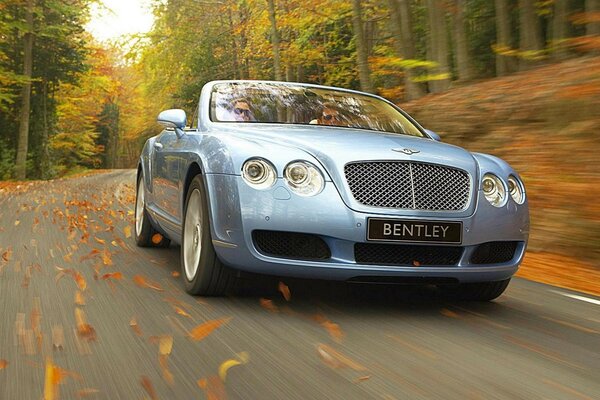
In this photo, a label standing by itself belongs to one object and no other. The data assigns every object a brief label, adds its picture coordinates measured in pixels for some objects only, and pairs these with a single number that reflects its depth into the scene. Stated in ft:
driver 18.61
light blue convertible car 13.62
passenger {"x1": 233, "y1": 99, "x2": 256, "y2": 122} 17.92
